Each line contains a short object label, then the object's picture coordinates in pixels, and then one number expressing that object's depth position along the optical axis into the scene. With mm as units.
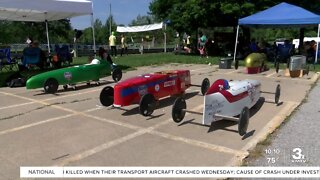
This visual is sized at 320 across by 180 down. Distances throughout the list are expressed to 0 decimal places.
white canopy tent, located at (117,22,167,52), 23795
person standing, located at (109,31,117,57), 16988
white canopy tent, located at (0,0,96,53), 9172
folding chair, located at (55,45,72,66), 12564
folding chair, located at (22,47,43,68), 10935
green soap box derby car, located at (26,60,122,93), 7306
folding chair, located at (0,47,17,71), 11376
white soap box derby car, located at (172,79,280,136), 4432
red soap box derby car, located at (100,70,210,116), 5408
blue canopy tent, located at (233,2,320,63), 11692
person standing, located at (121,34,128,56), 20142
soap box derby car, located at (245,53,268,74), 10675
